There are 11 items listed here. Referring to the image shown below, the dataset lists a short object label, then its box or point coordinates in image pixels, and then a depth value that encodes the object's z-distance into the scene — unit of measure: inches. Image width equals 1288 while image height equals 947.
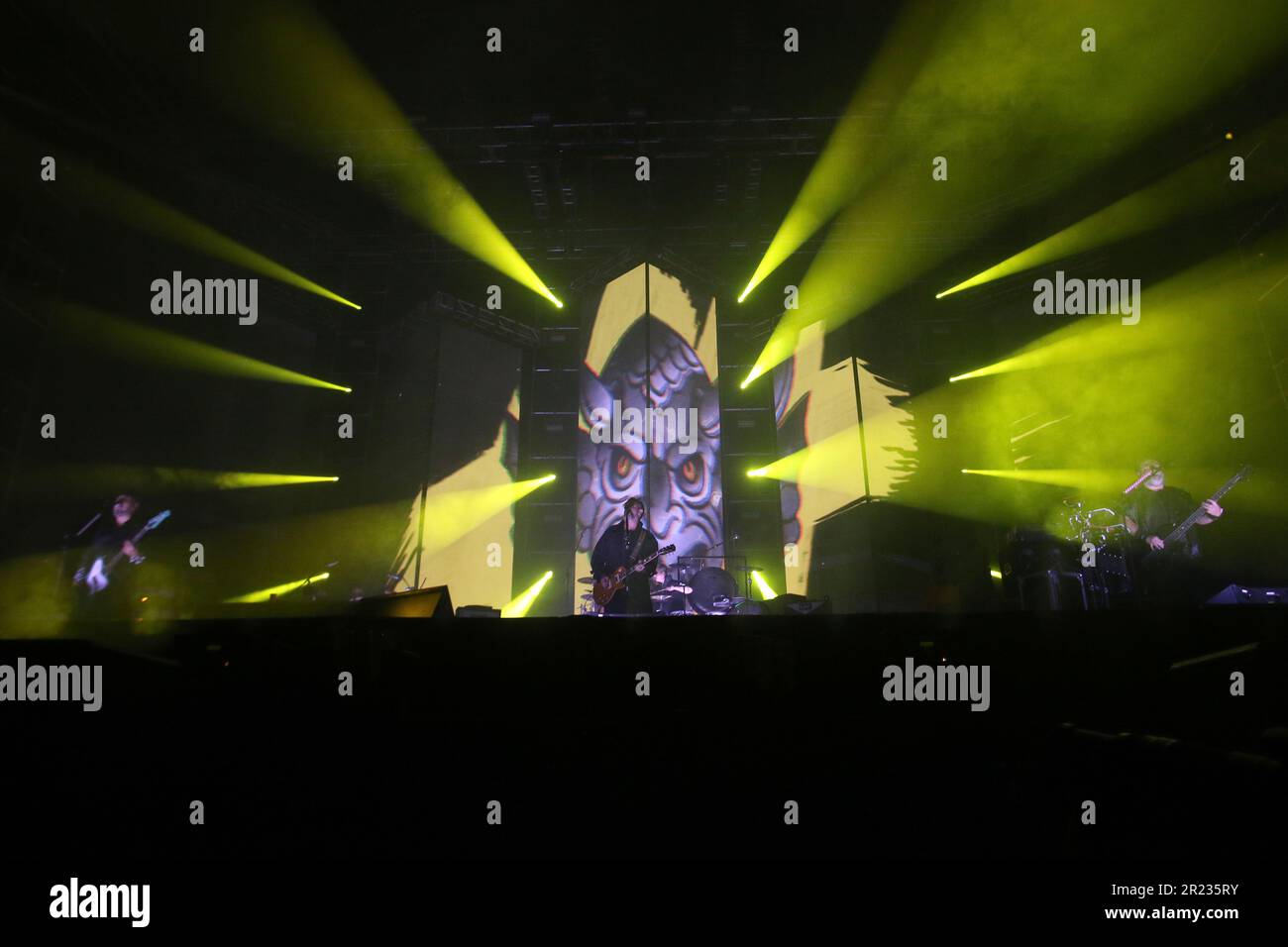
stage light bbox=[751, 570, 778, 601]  376.2
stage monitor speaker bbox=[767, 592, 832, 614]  234.7
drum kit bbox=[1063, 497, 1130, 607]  236.7
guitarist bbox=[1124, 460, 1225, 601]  241.4
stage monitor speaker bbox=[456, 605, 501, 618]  283.3
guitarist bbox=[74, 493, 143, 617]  269.4
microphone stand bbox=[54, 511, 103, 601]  265.6
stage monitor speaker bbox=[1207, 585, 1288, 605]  187.8
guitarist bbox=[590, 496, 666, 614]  267.3
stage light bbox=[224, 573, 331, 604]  346.3
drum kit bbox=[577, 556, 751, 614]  316.8
